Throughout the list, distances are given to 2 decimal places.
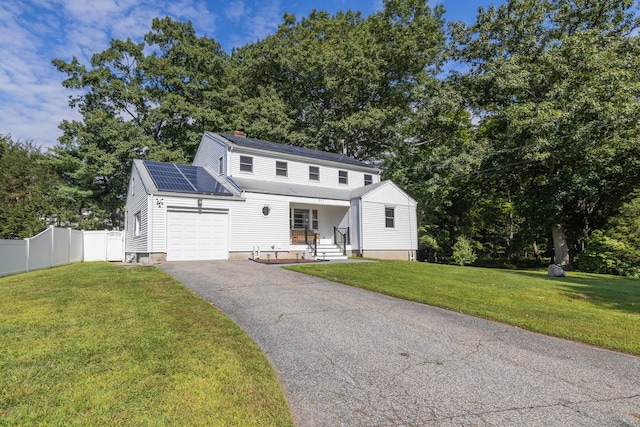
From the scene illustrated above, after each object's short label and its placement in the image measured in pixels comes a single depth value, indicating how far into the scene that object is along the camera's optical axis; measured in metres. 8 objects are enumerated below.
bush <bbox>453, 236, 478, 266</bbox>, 23.00
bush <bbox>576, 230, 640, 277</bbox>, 16.25
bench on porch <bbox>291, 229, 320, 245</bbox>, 17.58
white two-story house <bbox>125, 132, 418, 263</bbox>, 14.12
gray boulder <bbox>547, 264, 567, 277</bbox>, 12.85
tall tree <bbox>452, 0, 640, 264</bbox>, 16.81
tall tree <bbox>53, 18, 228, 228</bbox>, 25.95
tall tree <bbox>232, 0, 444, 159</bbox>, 28.33
